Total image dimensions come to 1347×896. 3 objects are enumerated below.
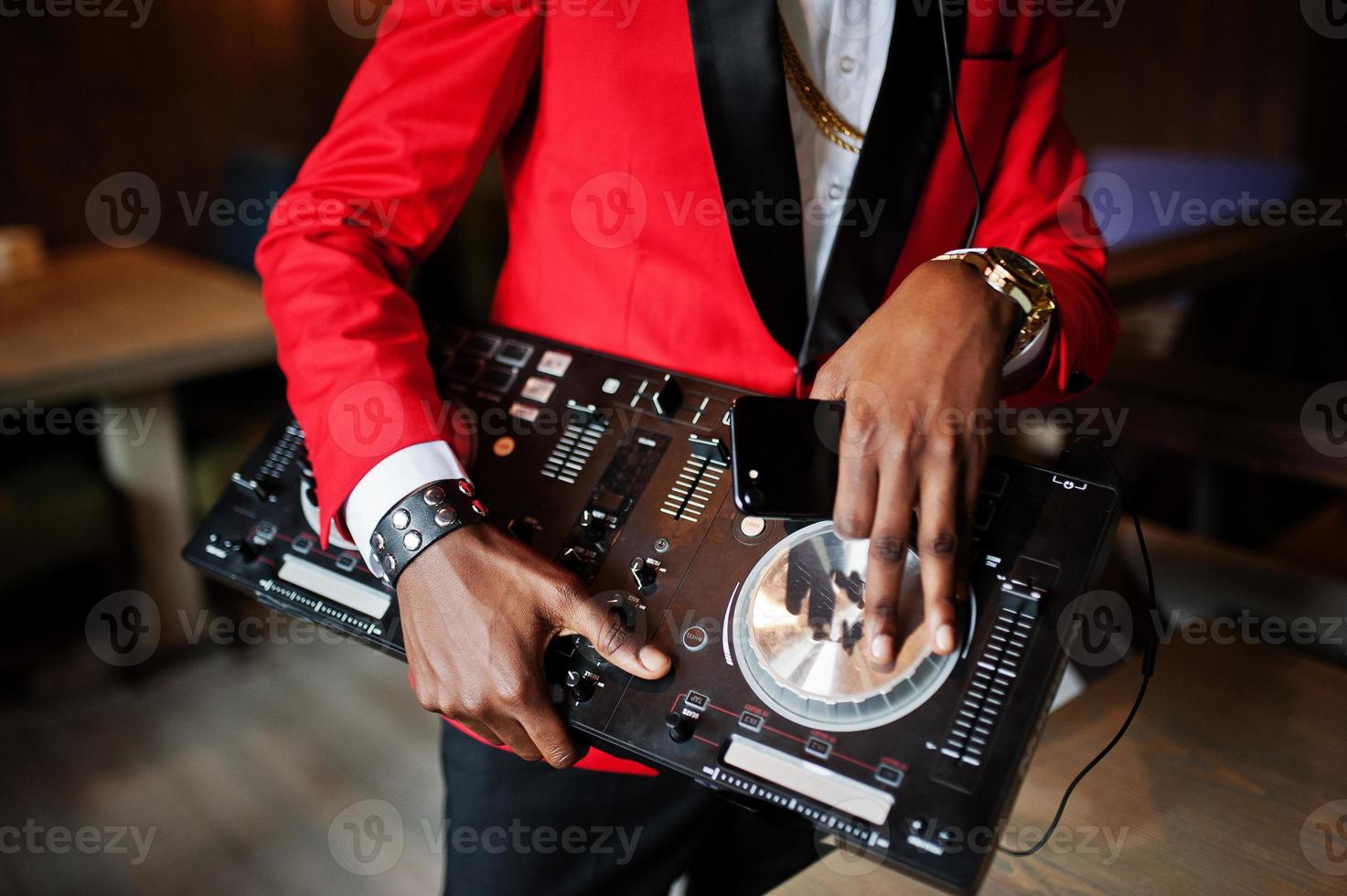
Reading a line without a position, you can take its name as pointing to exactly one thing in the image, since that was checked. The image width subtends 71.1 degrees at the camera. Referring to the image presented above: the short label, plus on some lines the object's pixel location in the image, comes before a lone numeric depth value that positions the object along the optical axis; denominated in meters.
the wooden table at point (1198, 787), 0.73
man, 0.63
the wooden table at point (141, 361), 1.85
